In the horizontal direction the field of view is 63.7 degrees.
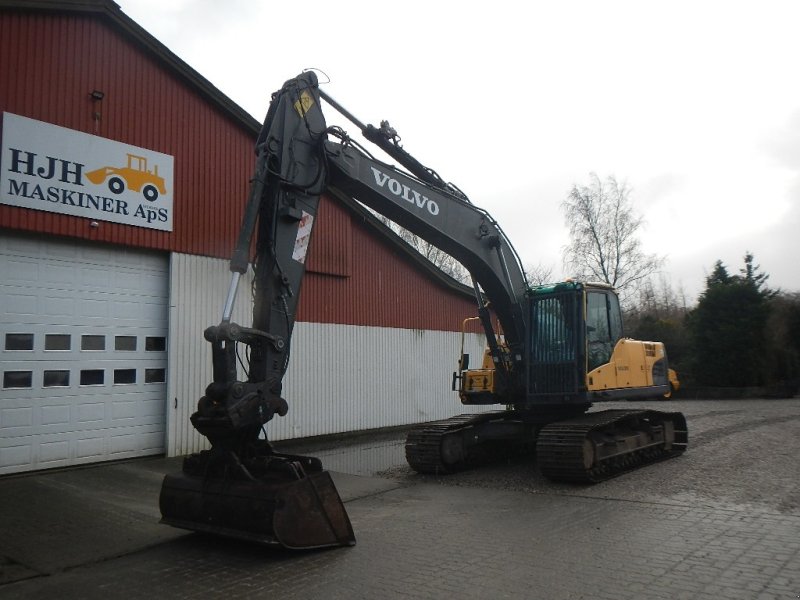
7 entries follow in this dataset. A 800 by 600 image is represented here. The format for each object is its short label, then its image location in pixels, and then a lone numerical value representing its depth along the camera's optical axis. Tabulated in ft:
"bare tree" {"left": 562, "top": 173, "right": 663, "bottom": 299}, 127.03
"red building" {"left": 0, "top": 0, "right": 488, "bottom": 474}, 32.83
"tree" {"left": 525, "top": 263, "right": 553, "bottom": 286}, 157.42
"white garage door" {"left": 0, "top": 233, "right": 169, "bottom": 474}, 32.60
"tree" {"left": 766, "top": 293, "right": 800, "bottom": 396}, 92.32
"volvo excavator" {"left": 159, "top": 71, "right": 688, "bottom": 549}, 20.27
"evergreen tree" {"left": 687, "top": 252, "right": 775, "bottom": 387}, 91.25
